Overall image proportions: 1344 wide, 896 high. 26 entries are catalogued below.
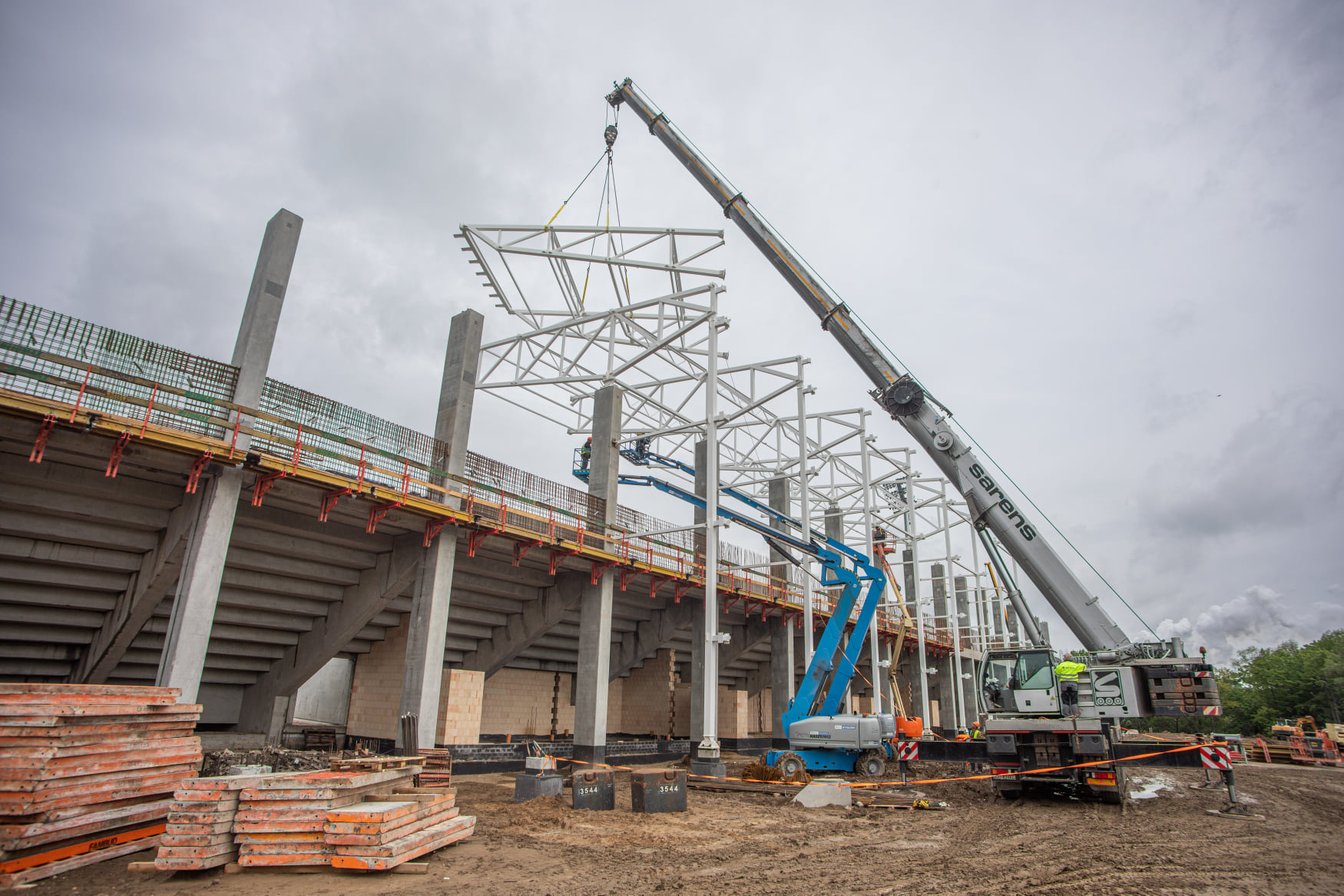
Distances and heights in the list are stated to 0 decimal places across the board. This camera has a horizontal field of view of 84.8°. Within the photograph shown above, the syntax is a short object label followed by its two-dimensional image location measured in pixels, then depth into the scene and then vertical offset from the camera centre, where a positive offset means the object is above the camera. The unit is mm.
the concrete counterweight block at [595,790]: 13016 -1363
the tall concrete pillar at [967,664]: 47438 +3125
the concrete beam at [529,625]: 21891 +2348
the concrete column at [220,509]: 13016 +3439
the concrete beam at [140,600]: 14219 +1954
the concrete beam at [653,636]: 26630 +2565
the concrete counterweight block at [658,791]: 13031 -1365
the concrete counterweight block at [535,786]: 14008 -1428
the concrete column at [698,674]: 25719 +1191
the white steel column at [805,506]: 23234 +6421
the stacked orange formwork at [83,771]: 7648 -751
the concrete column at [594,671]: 20953 +1033
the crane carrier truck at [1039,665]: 15297 +1068
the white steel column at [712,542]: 18375 +4323
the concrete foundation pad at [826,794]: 14188 -1508
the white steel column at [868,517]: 26625 +7068
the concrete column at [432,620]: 17094 +1940
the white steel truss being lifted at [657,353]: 21000 +10898
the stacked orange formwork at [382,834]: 7789 -1339
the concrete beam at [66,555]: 13227 +2604
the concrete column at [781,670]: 29641 +1608
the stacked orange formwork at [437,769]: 13381 -1128
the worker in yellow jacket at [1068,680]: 16156 +737
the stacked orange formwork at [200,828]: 7586 -1233
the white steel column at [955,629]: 35912 +3978
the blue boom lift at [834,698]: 18484 +381
